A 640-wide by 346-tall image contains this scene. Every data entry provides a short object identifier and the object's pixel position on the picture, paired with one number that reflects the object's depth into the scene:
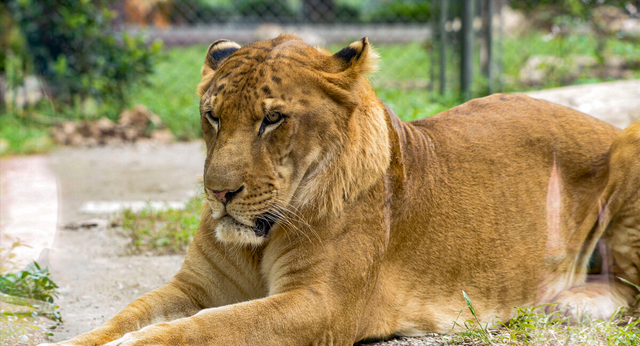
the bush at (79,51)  16.69
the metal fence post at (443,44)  16.91
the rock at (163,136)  16.08
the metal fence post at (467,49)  15.54
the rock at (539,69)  16.67
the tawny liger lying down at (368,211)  4.99
